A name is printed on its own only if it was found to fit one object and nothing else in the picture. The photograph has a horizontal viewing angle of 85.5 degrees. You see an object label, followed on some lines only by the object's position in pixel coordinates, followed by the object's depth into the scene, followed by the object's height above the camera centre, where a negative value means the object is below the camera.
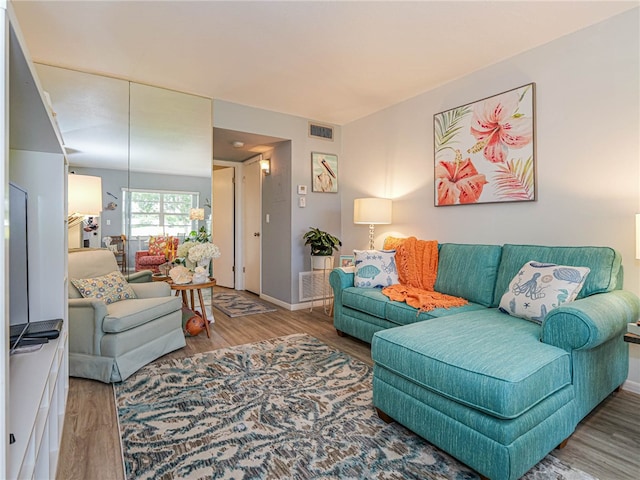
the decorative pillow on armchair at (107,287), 2.51 -0.36
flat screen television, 1.39 -0.07
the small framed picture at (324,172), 4.41 +0.87
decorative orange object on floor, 3.19 -0.80
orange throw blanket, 2.64 -0.32
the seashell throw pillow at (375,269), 3.10 -0.28
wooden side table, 3.11 -0.43
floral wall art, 2.68 +0.75
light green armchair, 2.27 -0.63
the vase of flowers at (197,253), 3.21 -0.13
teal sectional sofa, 1.34 -0.59
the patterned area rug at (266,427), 1.48 -0.97
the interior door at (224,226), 5.62 +0.22
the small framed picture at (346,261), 3.90 -0.26
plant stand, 4.09 -0.41
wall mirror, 3.03 +0.86
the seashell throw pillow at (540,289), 1.96 -0.31
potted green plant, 4.06 -0.09
